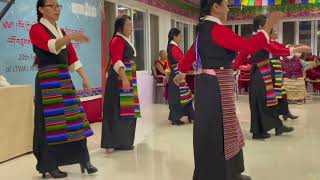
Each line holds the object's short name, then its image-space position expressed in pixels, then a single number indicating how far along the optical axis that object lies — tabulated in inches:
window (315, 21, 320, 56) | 384.5
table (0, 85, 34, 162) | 114.3
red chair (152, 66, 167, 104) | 264.5
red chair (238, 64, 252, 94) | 273.6
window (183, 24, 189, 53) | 373.1
